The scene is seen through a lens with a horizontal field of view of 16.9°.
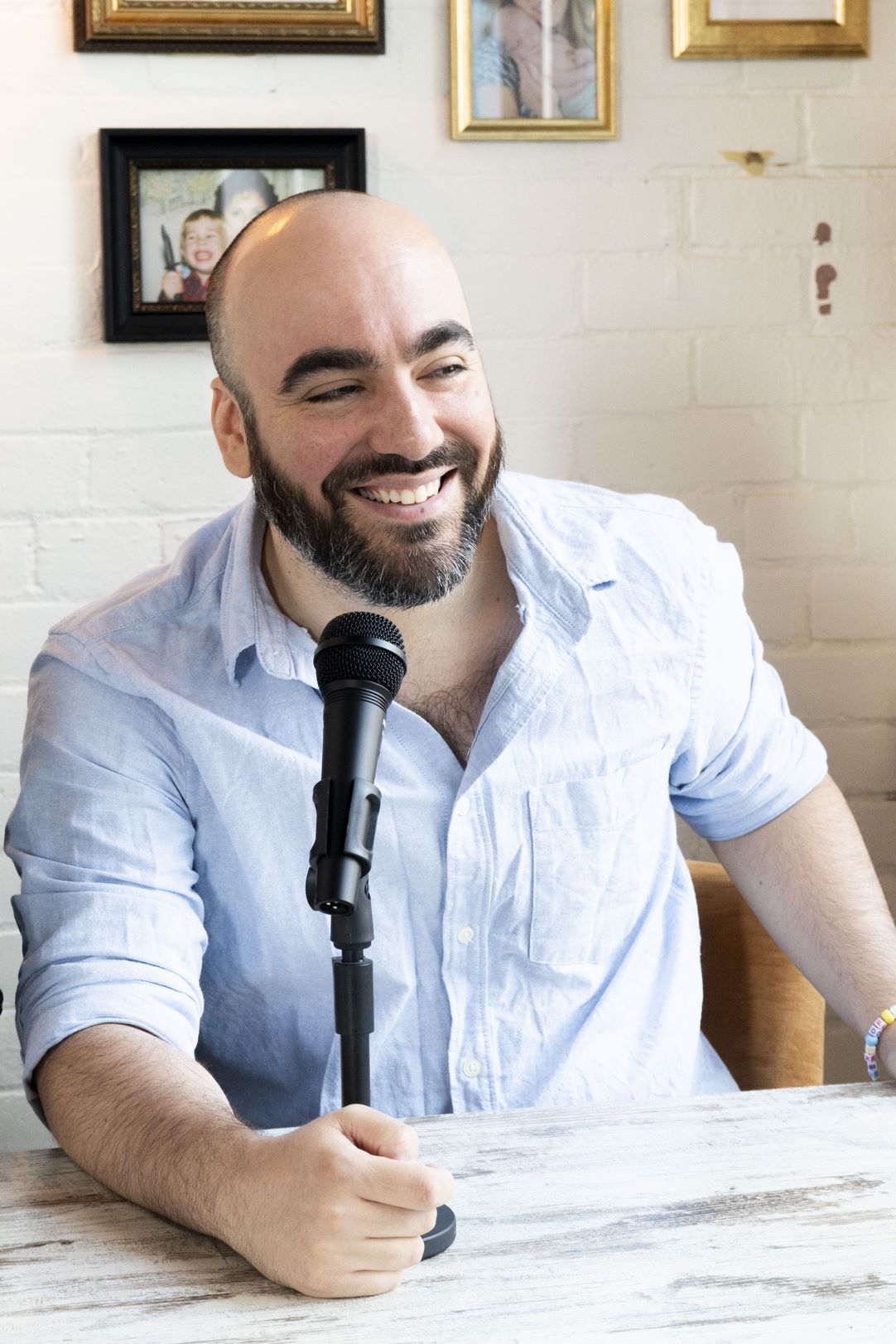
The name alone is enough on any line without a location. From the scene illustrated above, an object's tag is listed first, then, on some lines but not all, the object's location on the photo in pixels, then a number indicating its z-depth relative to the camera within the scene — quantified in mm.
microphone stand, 2007
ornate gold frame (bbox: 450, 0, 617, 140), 2889
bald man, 2368
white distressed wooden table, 1956
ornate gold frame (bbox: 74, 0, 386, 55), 2835
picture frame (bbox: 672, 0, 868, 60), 2928
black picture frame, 2853
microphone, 1974
